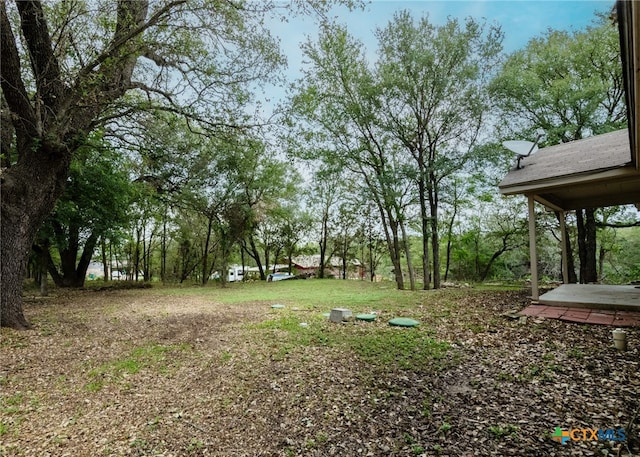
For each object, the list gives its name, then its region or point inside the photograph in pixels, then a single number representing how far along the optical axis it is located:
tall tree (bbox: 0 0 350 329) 4.07
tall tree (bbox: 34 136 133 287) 8.23
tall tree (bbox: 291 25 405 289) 9.98
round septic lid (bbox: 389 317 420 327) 4.91
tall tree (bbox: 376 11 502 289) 8.96
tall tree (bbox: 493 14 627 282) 8.30
